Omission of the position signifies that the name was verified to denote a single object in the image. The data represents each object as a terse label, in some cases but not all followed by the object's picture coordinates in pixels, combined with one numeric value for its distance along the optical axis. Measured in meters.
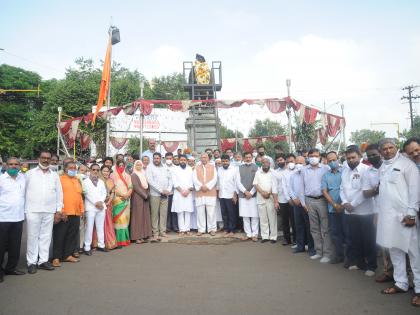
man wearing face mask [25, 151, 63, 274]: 5.00
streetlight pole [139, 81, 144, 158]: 9.45
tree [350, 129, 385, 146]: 57.97
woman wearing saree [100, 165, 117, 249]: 6.47
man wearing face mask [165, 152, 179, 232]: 8.09
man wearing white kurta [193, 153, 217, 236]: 7.81
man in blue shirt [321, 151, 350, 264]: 5.23
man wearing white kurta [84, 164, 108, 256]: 6.12
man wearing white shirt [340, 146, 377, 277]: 4.71
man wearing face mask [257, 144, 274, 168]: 7.82
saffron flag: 10.19
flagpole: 9.65
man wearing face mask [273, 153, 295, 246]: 6.68
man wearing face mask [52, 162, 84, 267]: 5.45
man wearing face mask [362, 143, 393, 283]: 4.54
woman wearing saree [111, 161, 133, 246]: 6.75
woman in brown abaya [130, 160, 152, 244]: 6.97
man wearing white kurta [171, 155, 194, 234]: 7.81
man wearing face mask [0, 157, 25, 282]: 4.70
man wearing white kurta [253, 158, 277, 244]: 6.93
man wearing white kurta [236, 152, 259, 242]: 7.28
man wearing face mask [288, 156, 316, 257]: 5.89
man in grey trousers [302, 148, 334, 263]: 5.37
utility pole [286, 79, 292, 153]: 9.23
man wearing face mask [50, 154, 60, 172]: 5.92
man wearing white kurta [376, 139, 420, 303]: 3.67
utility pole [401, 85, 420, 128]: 33.19
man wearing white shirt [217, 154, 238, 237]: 7.70
